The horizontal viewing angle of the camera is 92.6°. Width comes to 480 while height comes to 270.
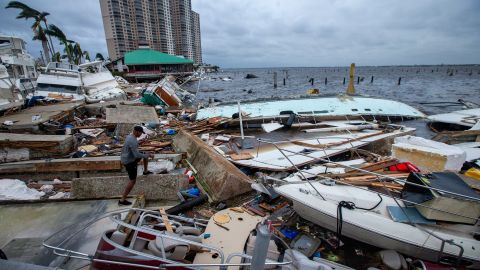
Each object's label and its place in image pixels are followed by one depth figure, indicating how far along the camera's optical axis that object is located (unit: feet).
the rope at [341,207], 15.56
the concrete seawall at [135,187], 20.29
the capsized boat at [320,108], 50.90
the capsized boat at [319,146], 27.09
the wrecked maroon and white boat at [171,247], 10.18
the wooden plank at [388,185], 17.81
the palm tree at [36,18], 106.32
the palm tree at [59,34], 119.75
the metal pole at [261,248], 8.04
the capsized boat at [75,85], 58.13
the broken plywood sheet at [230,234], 13.67
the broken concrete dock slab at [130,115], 43.80
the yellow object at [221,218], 17.37
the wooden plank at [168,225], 13.99
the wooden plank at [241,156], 28.78
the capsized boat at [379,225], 13.75
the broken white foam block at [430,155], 20.80
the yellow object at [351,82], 79.91
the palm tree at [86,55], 184.40
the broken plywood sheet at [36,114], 32.45
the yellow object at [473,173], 18.94
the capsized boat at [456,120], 44.24
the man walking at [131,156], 19.02
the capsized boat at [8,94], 40.41
